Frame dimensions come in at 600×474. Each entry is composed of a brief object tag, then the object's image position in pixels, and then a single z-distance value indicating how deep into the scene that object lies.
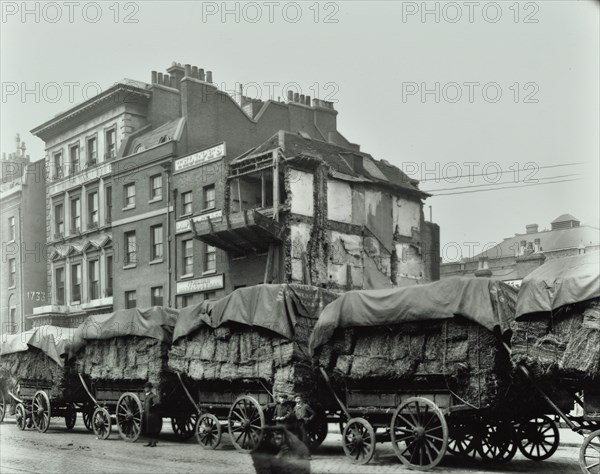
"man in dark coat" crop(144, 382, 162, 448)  19.44
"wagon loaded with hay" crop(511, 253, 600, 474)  11.96
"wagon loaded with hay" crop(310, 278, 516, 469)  13.59
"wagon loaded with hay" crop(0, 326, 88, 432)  23.55
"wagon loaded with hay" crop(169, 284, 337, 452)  16.80
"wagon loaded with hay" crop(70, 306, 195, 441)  20.00
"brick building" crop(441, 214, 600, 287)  57.50
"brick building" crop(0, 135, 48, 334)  53.75
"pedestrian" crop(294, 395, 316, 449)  15.88
